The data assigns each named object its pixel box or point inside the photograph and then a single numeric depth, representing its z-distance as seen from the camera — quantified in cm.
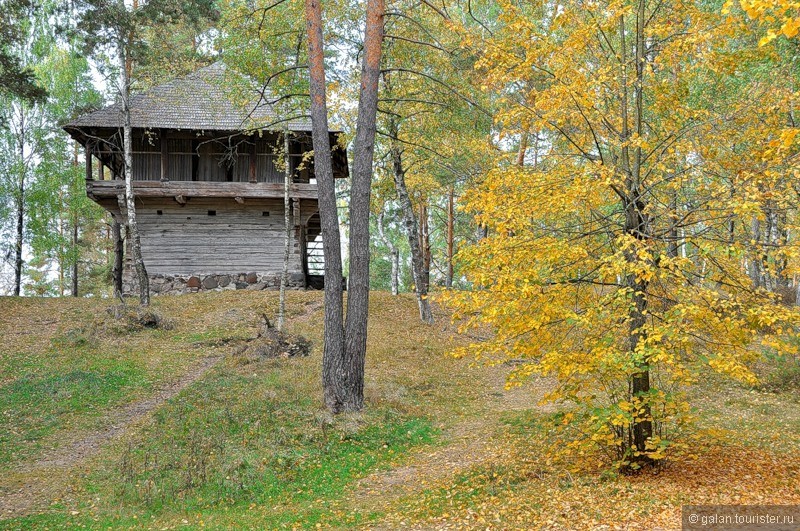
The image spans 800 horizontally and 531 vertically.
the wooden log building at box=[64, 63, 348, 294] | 2398
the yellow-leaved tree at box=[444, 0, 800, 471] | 689
